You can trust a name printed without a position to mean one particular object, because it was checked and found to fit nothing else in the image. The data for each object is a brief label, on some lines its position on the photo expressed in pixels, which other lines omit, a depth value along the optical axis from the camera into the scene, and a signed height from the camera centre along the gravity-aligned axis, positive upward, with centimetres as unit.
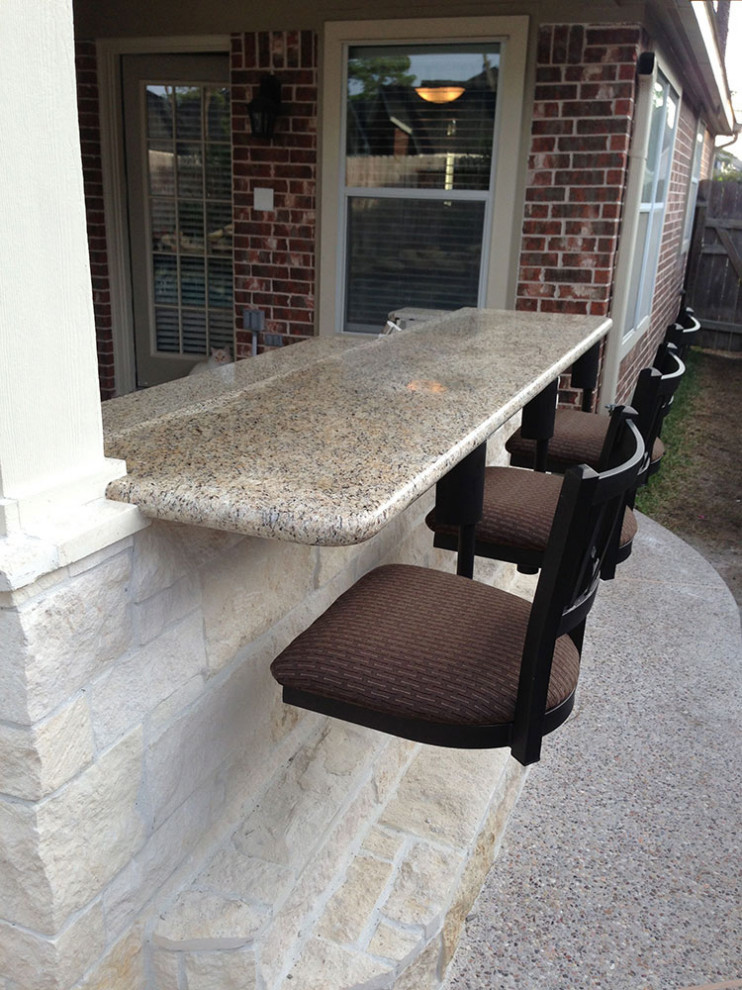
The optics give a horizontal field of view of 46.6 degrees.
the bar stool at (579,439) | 262 -70
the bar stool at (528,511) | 206 -69
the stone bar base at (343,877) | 150 -131
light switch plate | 507 +6
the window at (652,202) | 532 +14
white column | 103 -9
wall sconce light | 478 +55
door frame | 509 +21
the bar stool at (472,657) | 129 -71
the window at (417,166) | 455 +26
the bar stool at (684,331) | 352 -42
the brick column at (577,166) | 433 +27
